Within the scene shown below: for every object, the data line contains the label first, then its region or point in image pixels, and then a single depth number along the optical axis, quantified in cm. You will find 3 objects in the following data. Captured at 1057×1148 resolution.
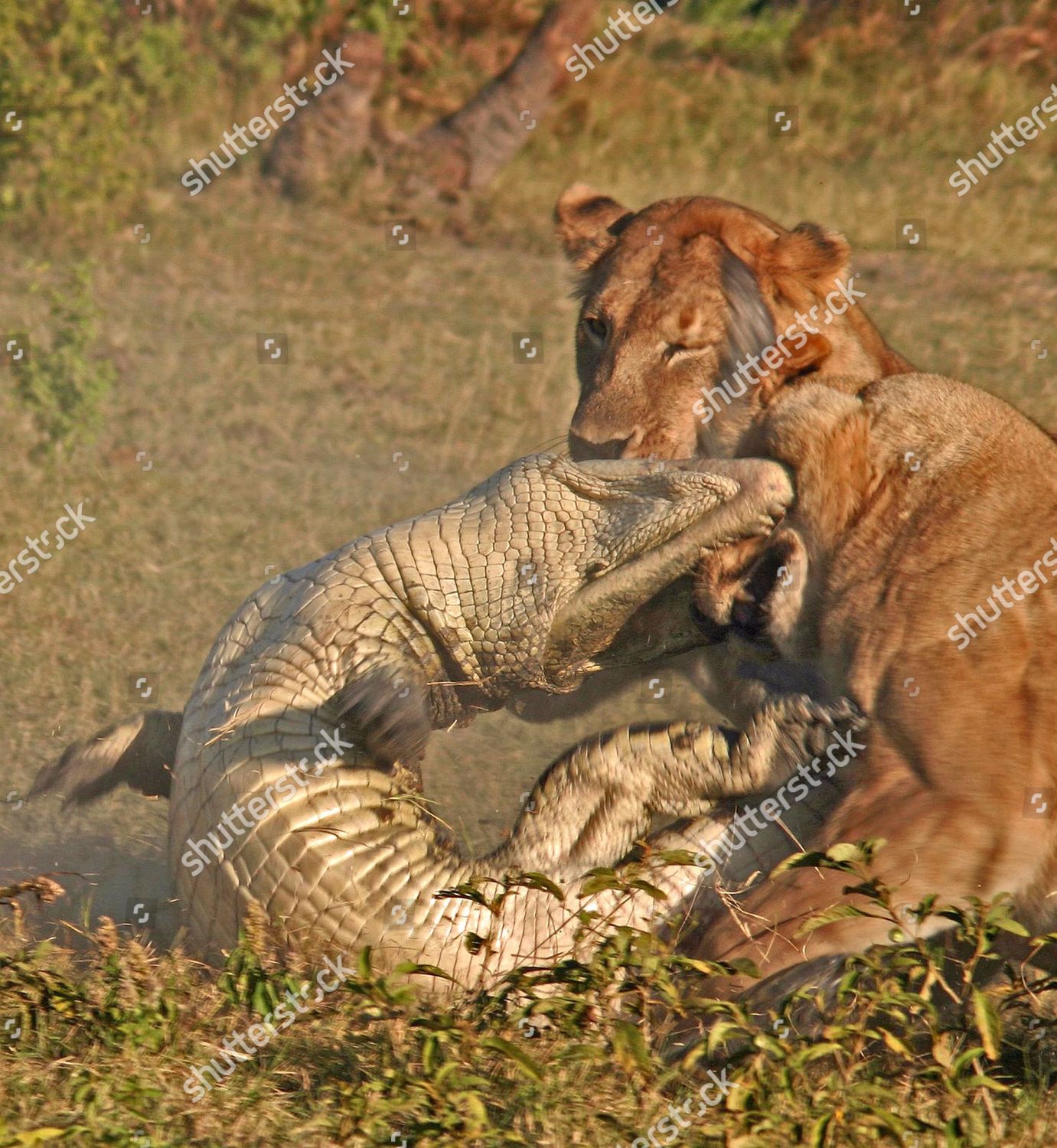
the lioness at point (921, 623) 694
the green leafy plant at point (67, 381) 1672
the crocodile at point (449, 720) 727
